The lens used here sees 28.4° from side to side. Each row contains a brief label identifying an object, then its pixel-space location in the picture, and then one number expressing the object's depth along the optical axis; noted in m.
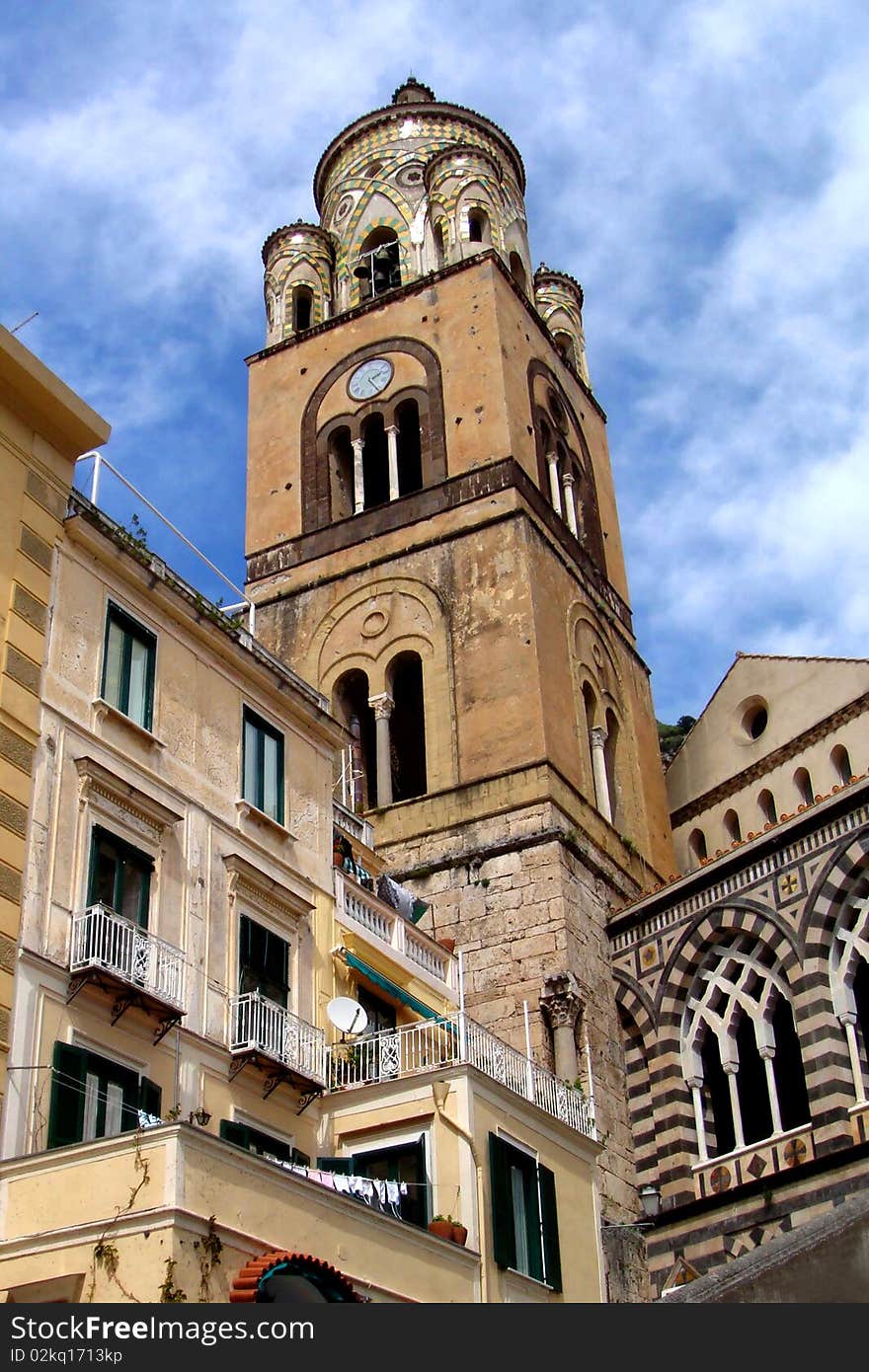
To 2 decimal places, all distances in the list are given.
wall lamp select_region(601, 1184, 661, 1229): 23.47
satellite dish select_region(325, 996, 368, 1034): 16.86
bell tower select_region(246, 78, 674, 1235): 26.55
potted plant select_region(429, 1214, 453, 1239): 15.41
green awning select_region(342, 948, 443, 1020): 18.56
